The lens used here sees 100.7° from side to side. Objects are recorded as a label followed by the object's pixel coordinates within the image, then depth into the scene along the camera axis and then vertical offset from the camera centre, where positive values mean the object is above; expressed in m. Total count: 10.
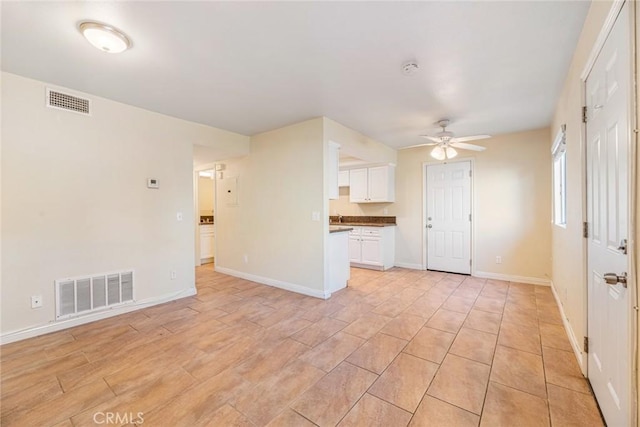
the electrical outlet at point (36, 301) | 2.61 -0.86
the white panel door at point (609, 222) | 1.22 -0.05
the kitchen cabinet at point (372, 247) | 5.22 -0.69
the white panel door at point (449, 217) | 4.88 -0.08
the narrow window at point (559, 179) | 3.04 +0.44
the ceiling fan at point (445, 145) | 3.78 +0.99
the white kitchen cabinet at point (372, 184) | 5.46 +0.62
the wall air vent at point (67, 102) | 2.70 +1.19
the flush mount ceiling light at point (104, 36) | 1.83 +1.28
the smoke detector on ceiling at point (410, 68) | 2.31 +1.30
